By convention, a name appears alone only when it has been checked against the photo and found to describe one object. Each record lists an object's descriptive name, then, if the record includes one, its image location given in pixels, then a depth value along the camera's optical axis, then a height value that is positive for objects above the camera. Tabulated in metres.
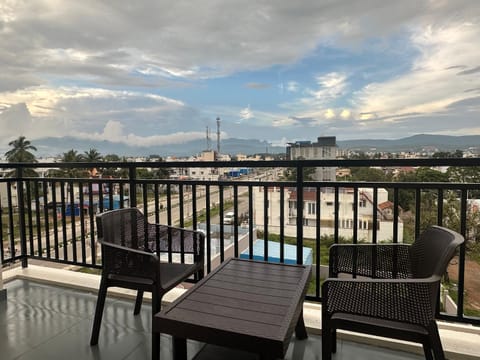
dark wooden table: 1.18 -0.69
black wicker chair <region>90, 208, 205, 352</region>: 1.85 -0.66
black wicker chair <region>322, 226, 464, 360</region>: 1.28 -0.65
